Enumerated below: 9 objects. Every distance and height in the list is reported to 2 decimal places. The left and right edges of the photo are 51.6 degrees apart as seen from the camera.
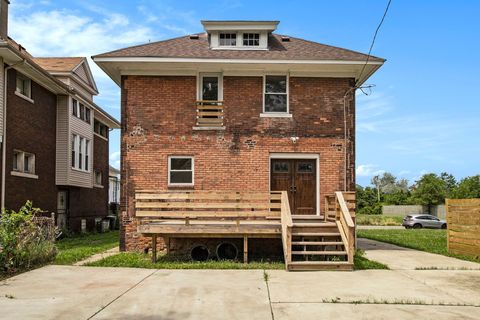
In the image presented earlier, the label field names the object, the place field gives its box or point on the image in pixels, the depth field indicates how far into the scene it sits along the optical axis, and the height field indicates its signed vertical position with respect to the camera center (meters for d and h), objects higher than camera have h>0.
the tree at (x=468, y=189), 50.45 +0.19
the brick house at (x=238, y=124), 14.83 +2.00
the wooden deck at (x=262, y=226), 11.57 -0.91
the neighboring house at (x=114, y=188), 46.75 +0.17
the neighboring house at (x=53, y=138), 18.45 +2.38
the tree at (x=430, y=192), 54.28 -0.14
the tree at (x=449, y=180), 67.50 +1.51
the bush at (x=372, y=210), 59.31 -2.33
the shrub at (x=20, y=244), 10.47 -1.20
